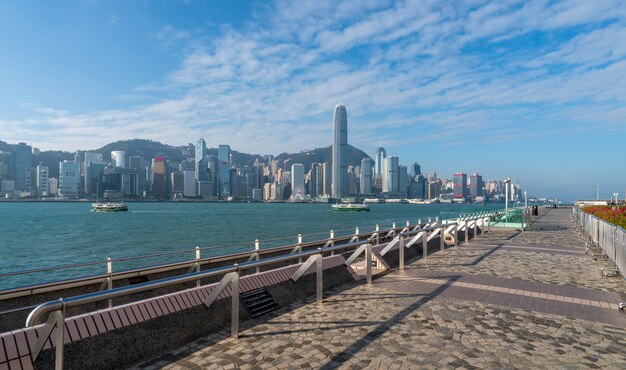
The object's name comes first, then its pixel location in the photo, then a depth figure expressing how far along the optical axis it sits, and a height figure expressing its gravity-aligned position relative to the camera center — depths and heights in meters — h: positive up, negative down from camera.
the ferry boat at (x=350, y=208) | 143.62 -6.69
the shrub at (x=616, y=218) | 15.00 -1.25
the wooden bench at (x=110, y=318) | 3.49 -1.56
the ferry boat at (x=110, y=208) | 119.94 -5.33
